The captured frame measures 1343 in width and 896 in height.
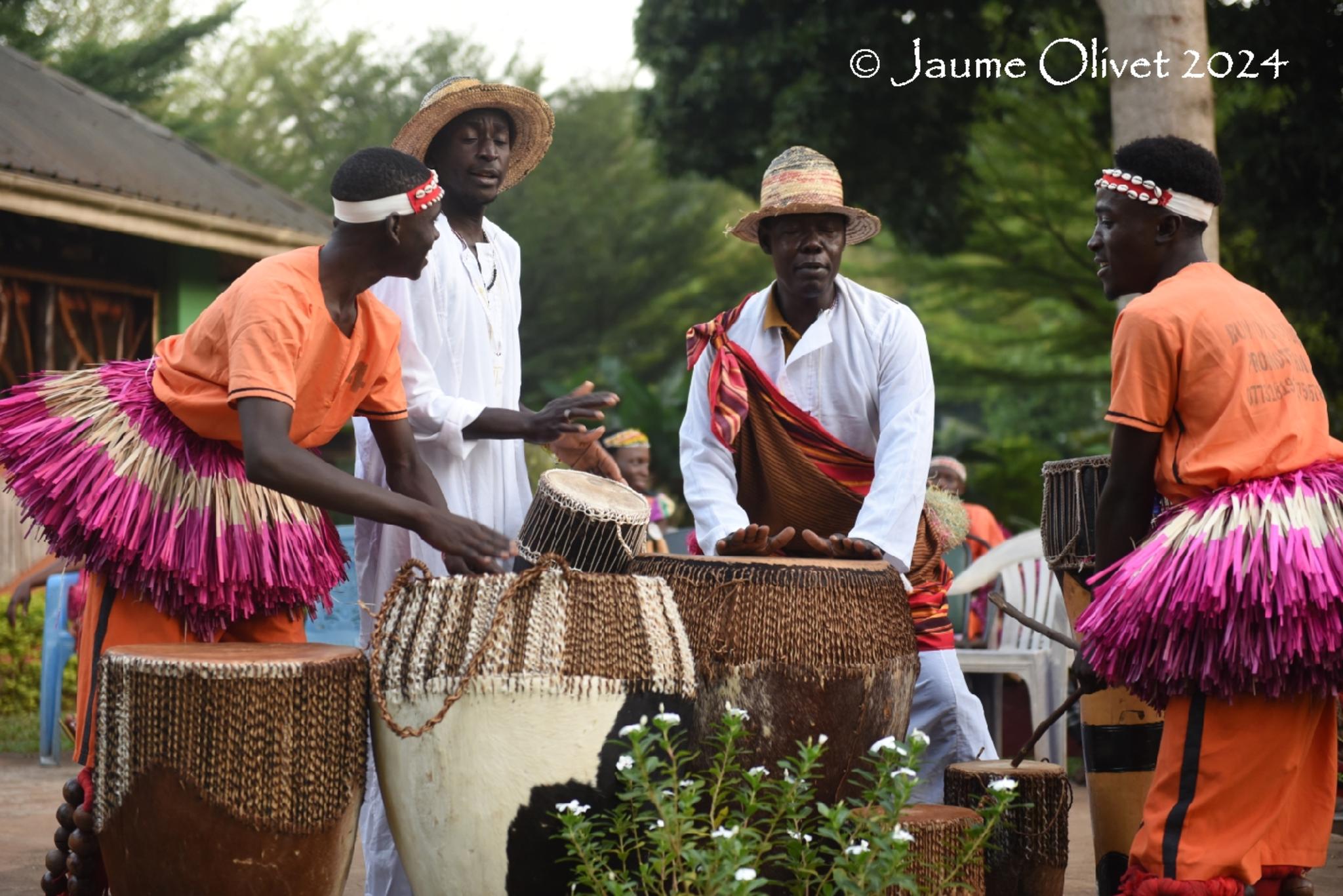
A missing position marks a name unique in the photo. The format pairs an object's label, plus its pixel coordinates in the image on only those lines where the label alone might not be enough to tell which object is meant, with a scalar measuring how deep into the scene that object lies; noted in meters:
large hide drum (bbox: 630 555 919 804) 7.18
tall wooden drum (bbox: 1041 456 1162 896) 8.70
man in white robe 8.51
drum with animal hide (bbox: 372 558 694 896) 6.66
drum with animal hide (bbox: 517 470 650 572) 7.50
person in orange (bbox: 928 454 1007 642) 19.16
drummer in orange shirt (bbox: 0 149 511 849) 7.48
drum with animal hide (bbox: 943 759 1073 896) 8.47
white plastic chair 16.09
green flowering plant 6.24
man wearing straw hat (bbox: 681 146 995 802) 8.93
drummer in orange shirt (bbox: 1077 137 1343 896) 6.84
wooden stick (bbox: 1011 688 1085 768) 7.89
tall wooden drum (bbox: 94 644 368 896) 6.56
